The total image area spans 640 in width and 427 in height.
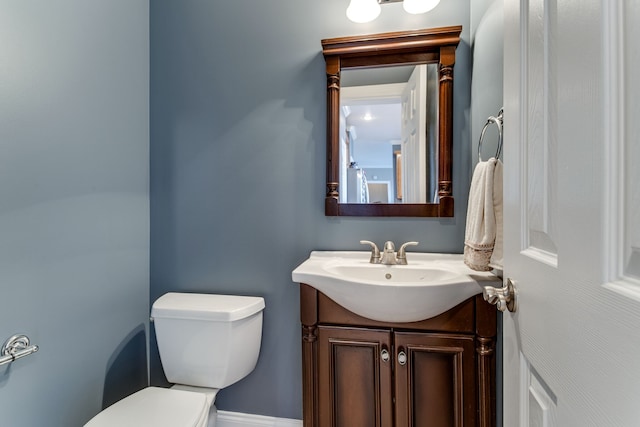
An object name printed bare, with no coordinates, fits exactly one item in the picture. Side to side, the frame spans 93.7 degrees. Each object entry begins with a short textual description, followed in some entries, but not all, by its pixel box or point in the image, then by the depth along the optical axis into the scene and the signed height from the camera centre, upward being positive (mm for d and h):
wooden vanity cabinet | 1035 -570
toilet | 1291 -576
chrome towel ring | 986 +282
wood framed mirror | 1372 +407
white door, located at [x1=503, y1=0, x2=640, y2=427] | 318 -2
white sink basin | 994 -275
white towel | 999 -28
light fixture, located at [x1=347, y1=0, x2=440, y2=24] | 1353 +926
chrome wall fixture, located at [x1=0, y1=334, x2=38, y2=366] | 989 -467
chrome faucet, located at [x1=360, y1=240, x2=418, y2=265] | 1329 -200
